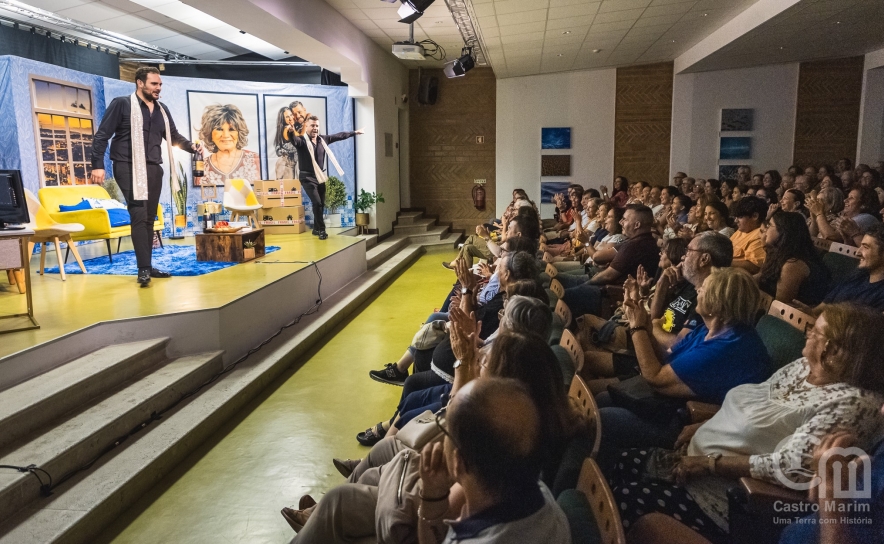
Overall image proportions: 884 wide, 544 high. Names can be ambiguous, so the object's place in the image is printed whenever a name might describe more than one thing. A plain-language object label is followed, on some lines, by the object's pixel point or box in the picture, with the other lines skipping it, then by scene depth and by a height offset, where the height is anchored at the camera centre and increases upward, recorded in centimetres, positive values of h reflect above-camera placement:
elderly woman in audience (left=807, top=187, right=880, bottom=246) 491 -36
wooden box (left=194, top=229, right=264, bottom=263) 673 -73
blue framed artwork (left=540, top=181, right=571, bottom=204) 1250 -24
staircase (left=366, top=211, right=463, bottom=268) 1138 -108
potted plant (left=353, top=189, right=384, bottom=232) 1034 -46
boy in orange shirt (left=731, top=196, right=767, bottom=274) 454 -40
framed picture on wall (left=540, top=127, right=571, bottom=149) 1230 +79
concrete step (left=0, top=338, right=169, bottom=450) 296 -110
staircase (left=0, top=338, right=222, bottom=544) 256 -127
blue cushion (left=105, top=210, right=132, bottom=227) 702 -43
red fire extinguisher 1294 -38
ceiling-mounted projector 849 +176
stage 367 -93
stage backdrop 714 +110
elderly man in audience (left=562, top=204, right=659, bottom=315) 450 -56
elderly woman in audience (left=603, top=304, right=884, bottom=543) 173 -75
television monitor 408 -13
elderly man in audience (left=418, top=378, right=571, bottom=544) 124 -58
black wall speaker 1230 +176
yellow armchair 632 -36
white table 393 -49
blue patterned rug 622 -91
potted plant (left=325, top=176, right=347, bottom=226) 1001 -25
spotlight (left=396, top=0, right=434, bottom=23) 591 +166
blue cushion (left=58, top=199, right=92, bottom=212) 670 -28
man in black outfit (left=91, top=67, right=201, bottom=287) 515 +25
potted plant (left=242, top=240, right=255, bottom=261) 674 -78
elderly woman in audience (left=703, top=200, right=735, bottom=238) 512 -35
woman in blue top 230 -71
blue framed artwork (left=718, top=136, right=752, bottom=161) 1102 +50
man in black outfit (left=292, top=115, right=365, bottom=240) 870 +20
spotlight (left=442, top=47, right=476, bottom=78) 923 +172
